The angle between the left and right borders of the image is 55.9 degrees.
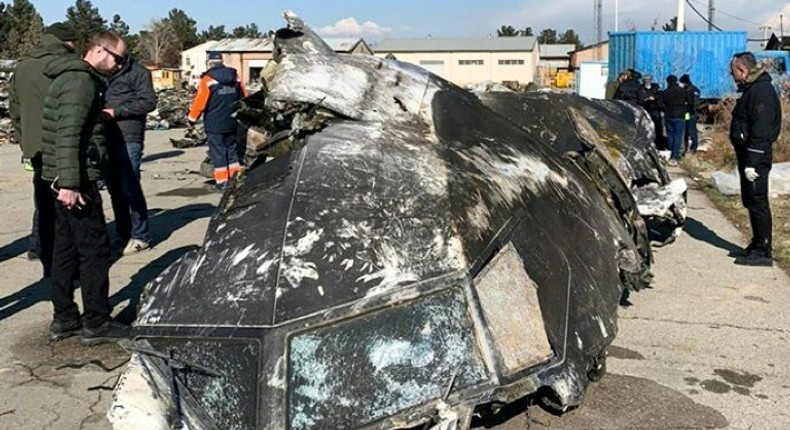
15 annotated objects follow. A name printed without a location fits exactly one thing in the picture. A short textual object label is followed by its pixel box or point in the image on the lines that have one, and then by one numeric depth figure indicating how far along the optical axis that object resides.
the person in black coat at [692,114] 14.11
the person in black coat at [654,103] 14.21
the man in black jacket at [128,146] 6.87
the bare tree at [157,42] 79.56
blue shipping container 23.58
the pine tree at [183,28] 91.69
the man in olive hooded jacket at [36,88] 4.98
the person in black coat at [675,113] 13.70
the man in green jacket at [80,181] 4.25
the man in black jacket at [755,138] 6.32
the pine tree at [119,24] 86.25
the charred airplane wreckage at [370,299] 2.81
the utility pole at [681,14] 26.08
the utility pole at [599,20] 63.53
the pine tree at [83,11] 71.94
